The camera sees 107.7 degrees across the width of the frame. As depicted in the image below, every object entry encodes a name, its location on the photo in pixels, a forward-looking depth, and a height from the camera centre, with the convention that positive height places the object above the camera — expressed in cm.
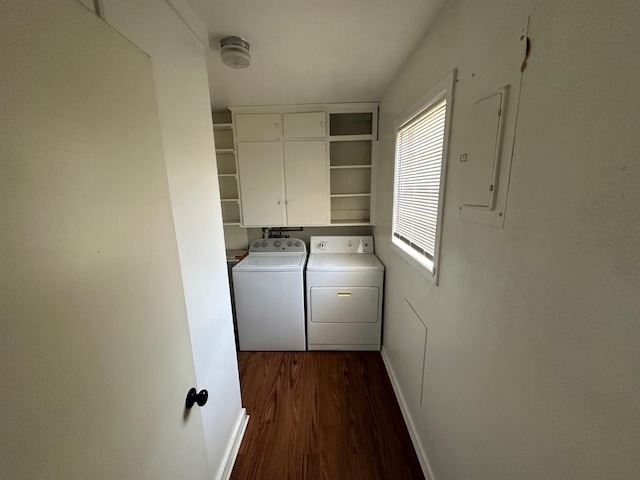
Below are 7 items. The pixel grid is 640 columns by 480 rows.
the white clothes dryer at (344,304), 222 -107
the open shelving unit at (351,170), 256 +24
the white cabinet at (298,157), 232 +36
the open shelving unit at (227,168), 257 +29
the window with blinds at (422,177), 115 +8
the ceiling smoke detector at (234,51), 124 +76
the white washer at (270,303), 223 -105
